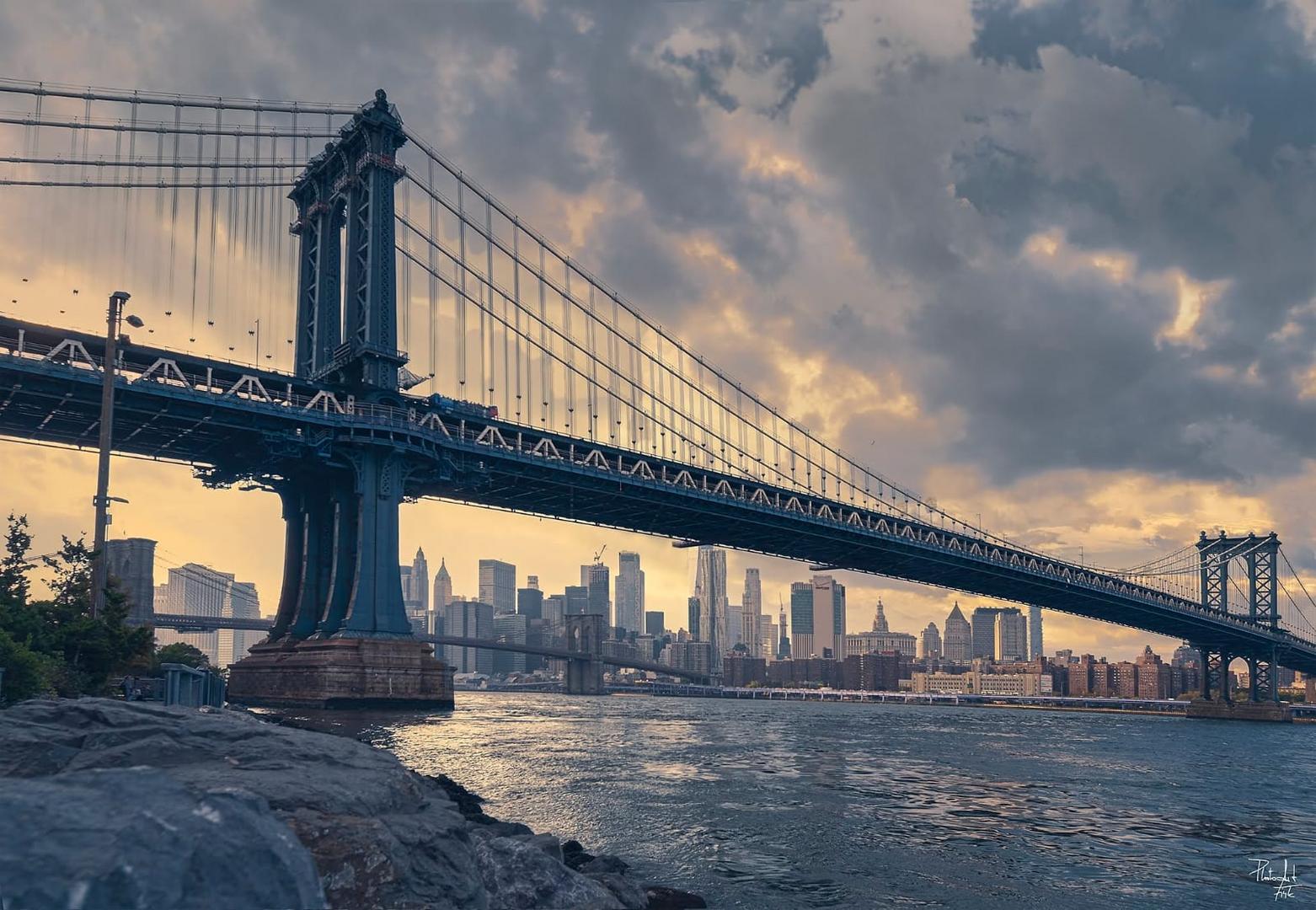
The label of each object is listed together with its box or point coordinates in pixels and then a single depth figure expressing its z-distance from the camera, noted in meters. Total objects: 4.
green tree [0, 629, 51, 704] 23.86
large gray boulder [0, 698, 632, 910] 6.02
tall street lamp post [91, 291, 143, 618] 27.92
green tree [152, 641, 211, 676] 64.44
